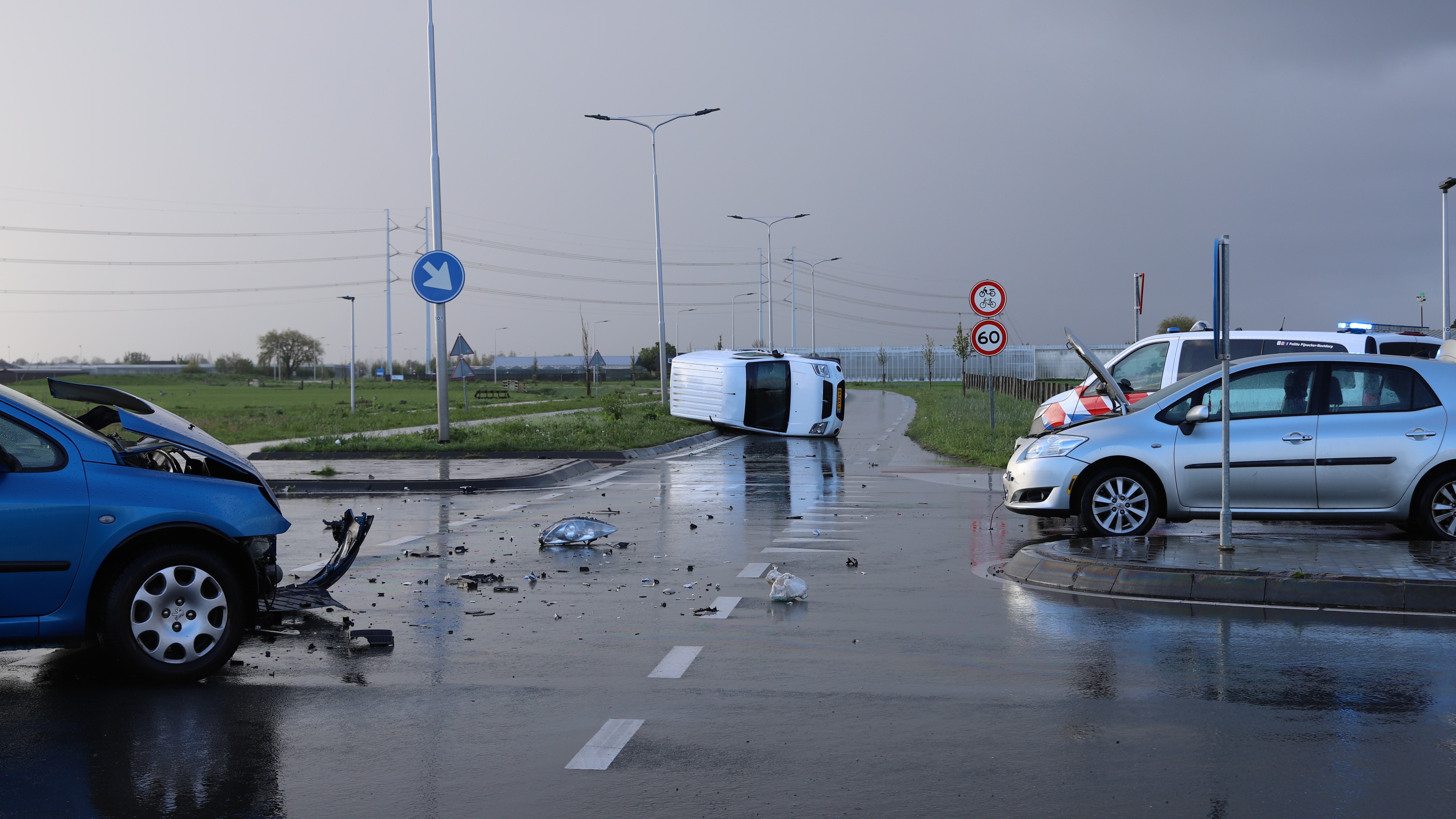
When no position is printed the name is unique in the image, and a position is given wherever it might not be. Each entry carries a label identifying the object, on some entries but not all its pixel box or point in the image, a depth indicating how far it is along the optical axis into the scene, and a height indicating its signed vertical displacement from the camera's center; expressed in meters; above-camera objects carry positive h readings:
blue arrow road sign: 21.50 +1.81
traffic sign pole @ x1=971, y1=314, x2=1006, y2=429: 24.25 +0.85
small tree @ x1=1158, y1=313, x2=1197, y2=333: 105.50 +4.82
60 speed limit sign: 24.45 +0.81
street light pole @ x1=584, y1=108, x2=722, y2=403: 41.22 +1.94
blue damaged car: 6.12 -0.80
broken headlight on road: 11.45 -1.39
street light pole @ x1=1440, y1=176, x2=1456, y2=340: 38.28 +3.10
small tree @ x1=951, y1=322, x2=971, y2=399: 74.19 +2.07
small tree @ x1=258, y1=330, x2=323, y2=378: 130.12 +3.60
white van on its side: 31.19 -0.31
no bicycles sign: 24.20 +1.54
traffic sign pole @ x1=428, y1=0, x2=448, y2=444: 22.80 +0.81
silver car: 10.59 -0.66
